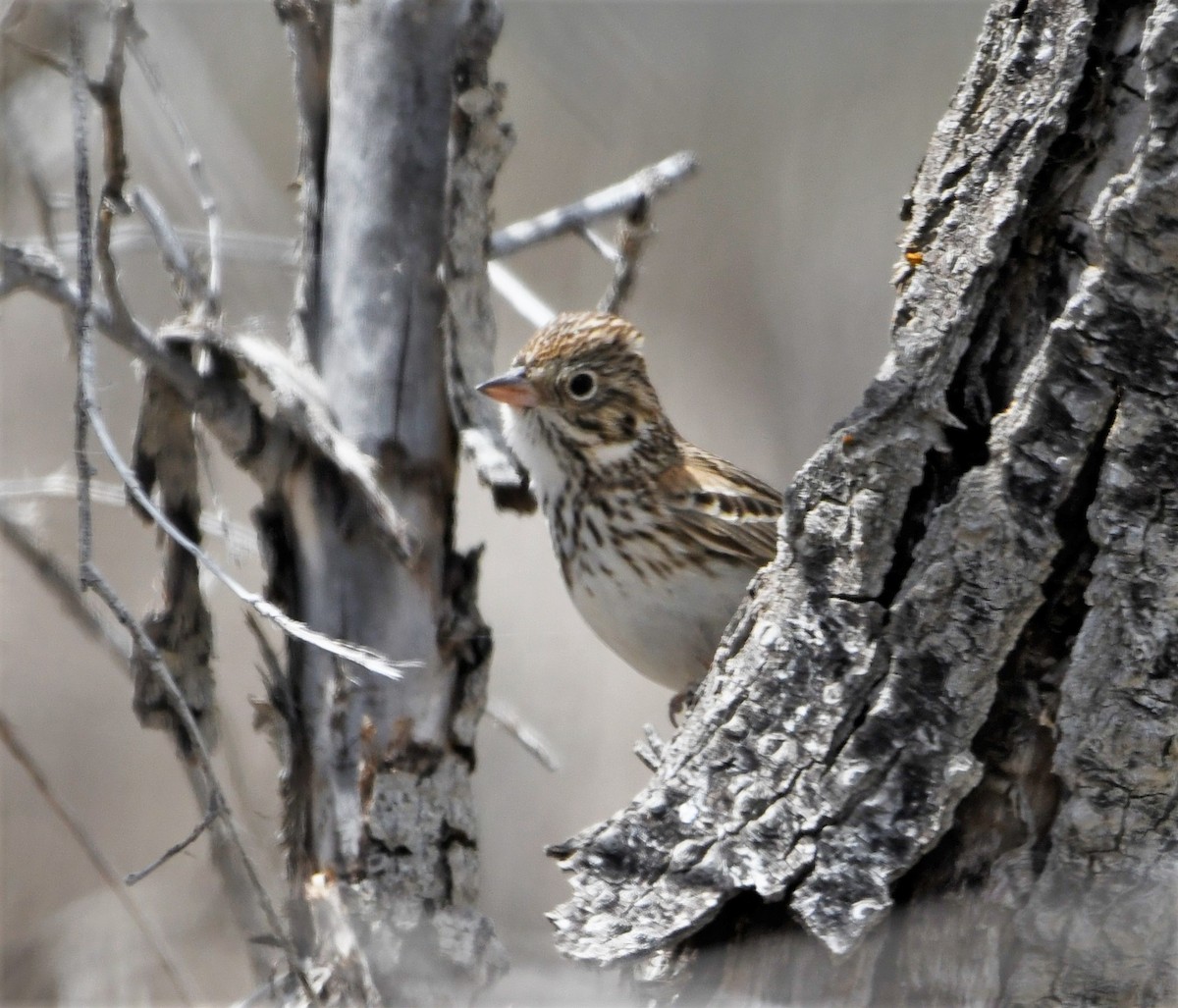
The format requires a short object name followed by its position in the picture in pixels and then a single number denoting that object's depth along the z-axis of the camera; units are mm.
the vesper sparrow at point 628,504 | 5937
